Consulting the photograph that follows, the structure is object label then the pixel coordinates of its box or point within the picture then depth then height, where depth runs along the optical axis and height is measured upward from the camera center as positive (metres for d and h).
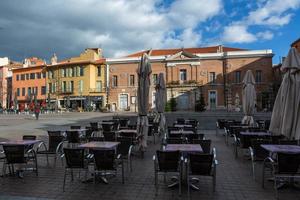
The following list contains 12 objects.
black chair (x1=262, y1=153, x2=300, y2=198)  3.67 -1.03
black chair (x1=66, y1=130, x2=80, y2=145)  6.59 -0.89
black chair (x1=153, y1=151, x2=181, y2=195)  3.84 -0.99
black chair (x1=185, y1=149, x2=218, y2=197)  3.64 -0.99
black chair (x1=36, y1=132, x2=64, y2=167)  5.50 -0.85
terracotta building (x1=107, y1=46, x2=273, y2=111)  31.75 +4.98
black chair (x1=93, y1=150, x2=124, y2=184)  4.04 -1.01
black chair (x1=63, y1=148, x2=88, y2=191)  4.08 -0.98
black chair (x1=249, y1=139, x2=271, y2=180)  4.63 -0.97
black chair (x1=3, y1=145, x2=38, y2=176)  4.51 -0.96
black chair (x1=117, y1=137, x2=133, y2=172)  5.08 -0.93
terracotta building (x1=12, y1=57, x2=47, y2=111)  43.77 +5.49
